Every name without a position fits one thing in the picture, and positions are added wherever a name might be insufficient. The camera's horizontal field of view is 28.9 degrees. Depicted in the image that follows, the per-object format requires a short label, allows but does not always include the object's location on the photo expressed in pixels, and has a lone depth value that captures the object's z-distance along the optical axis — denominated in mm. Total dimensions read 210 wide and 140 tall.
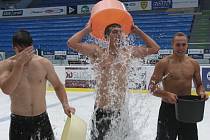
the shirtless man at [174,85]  3354
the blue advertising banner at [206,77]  10141
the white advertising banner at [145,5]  19889
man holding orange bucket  2861
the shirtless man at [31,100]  2904
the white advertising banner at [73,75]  11406
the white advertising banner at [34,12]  21594
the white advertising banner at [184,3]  18781
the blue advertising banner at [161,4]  19484
